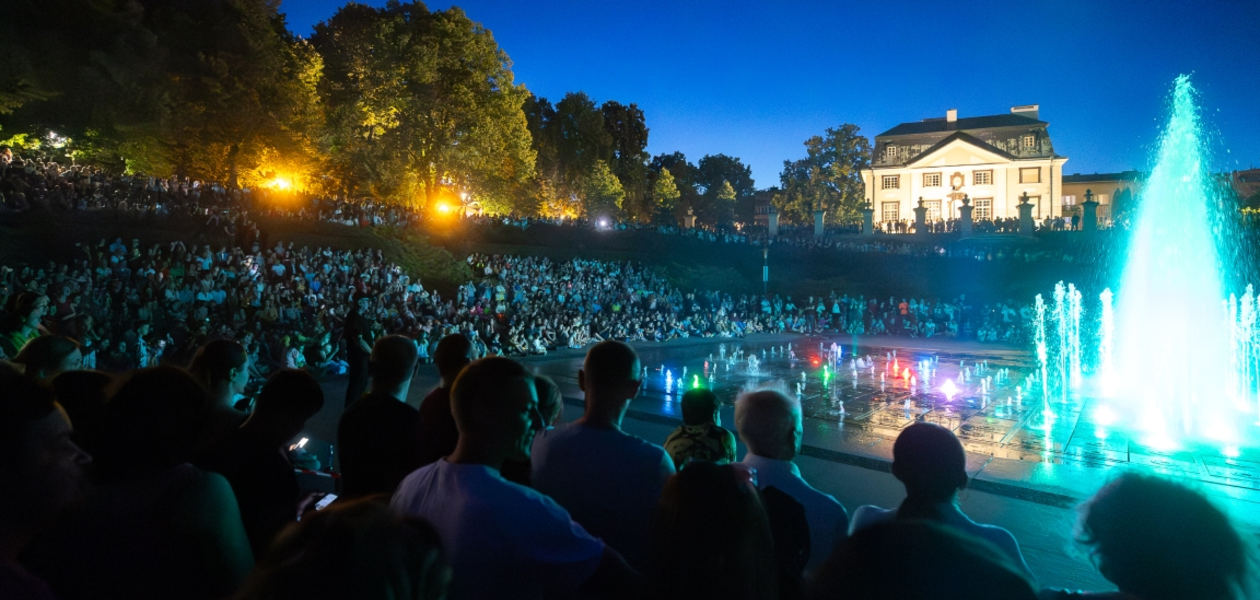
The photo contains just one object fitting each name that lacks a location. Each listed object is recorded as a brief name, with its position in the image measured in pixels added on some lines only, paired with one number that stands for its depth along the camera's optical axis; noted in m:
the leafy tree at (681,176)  72.24
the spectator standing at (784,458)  2.69
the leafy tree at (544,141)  47.54
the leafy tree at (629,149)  55.72
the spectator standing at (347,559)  1.28
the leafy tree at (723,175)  93.56
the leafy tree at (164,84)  21.47
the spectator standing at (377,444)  2.79
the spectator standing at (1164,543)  1.72
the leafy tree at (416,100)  31.44
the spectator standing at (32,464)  1.71
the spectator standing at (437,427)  3.32
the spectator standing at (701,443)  3.21
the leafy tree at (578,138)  49.19
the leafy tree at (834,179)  56.00
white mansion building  56.88
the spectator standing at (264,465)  2.62
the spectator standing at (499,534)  1.85
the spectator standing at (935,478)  2.42
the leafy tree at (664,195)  60.65
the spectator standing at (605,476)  2.46
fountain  10.09
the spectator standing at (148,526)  1.88
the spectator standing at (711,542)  1.68
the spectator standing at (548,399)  3.31
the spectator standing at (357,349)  7.14
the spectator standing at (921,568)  1.51
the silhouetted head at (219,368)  3.57
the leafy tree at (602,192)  48.72
